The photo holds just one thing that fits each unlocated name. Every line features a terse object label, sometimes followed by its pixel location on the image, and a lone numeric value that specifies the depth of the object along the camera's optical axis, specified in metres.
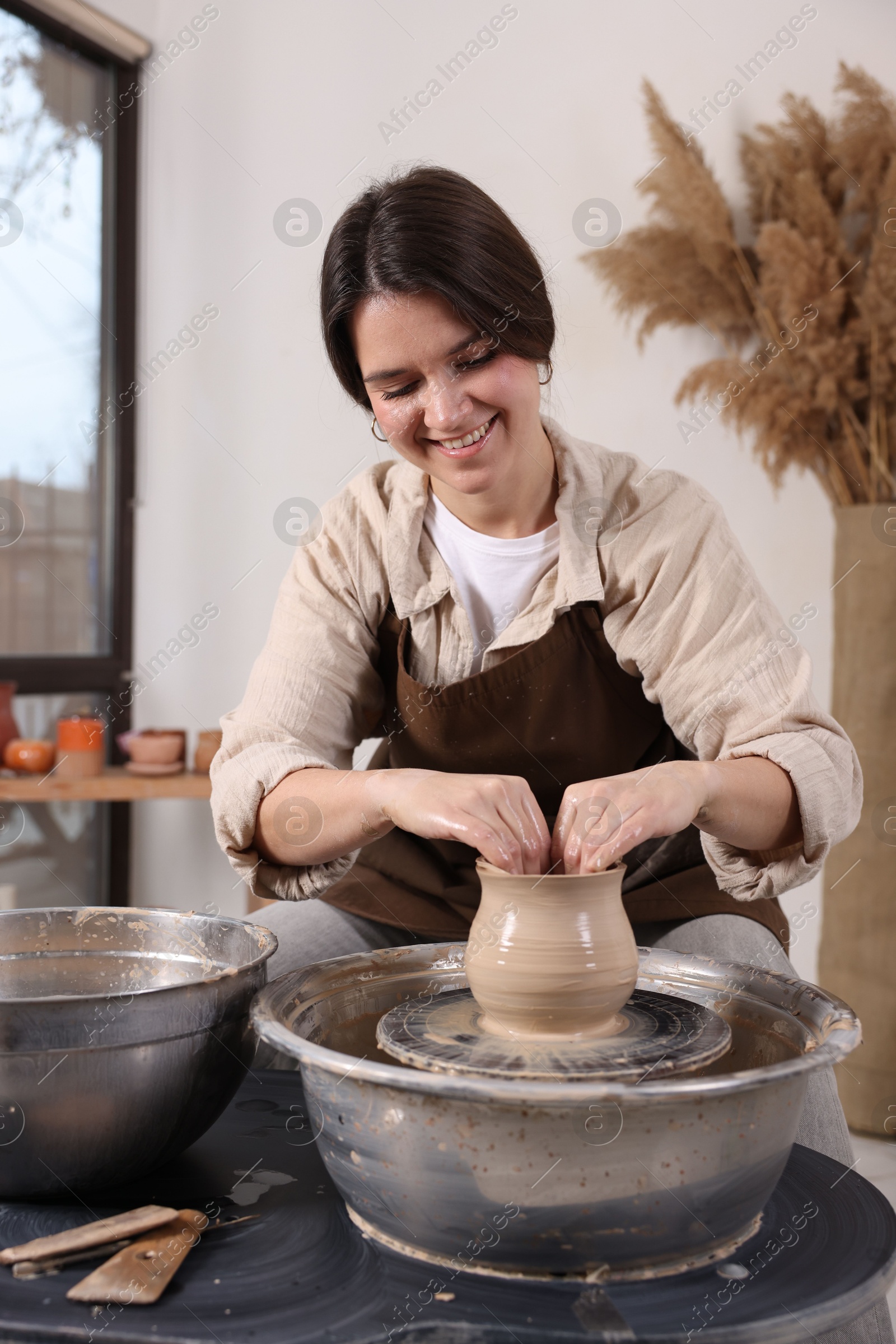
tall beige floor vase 2.04
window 2.71
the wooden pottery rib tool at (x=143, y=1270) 0.67
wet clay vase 0.84
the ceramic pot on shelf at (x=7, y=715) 2.58
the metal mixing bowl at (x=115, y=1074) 0.74
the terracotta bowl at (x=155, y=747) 2.62
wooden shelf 2.50
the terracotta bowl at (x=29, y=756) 2.52
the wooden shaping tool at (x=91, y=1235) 0.70
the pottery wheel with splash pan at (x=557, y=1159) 0.66
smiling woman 1.16
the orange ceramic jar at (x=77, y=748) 2.56
